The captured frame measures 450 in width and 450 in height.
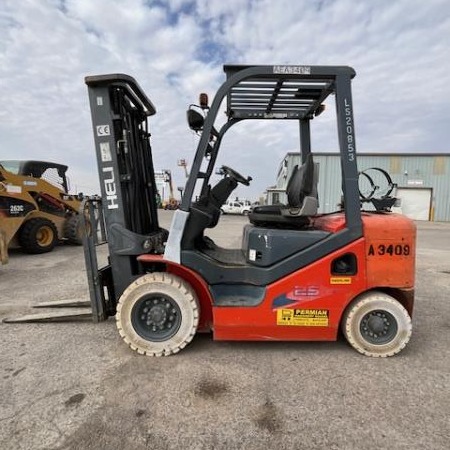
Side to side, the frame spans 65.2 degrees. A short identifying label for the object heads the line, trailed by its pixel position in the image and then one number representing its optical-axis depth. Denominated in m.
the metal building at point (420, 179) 28.59
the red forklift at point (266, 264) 3.33
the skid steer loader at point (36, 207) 8.84
